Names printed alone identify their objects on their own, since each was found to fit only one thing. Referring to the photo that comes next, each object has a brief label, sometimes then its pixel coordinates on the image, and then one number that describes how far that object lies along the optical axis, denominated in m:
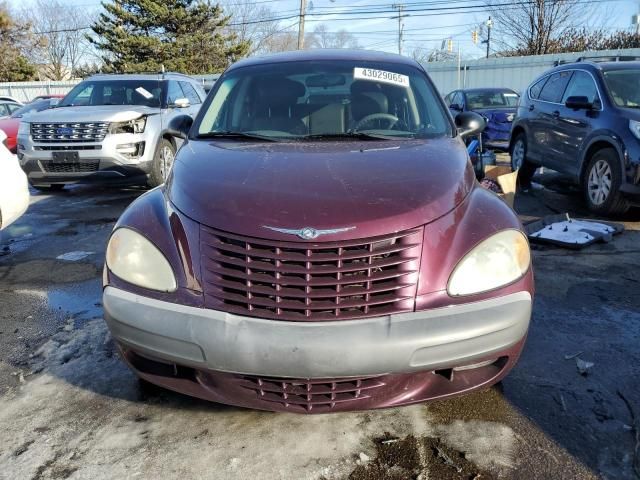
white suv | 7.38
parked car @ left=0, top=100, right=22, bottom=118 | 13.53
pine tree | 36.66
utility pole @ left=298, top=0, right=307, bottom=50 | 33.06
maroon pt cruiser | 2.08
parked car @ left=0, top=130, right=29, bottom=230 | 4.71
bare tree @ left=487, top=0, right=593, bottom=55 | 27.73
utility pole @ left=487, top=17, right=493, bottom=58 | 32.15
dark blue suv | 5.98
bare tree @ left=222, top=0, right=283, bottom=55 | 47.94
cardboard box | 5.81
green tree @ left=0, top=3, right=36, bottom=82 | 38.22
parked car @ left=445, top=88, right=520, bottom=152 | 12.59
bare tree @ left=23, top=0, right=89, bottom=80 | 48.66
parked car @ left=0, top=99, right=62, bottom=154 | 11.88
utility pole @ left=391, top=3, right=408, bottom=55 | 42.61
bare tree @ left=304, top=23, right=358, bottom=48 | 48.88
